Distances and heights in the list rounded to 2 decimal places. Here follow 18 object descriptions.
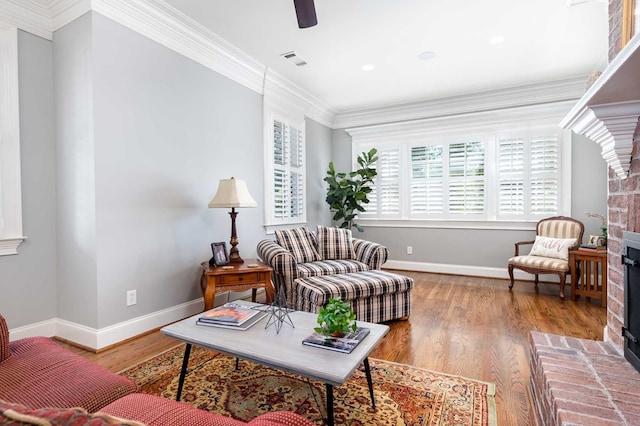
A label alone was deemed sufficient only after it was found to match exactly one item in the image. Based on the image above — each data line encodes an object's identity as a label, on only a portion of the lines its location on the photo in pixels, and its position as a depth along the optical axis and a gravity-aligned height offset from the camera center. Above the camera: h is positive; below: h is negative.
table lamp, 3.00 +0.09
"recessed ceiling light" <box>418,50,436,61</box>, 3.56 +1.67
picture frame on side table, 3.02 -0.44
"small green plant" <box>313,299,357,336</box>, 1.59 -0.54
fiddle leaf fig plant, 5.21 +0.27
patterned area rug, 1.69 -1.06
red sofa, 1.03 -0.65
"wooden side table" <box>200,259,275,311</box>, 2.74 -0.61
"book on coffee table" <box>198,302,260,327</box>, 1.84 -0.63
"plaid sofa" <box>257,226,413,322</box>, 2.86 -0.65
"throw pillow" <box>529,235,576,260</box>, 3.94 -0.50
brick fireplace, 1.23 -0.59
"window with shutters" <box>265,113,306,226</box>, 4.25 +0.48
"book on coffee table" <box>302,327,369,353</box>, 1.52 -0.64
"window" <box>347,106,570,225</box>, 4.54 +0.53
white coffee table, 1.35 -0.66
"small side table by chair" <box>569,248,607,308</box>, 3.53 -0.75
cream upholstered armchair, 3.82 -0.51
